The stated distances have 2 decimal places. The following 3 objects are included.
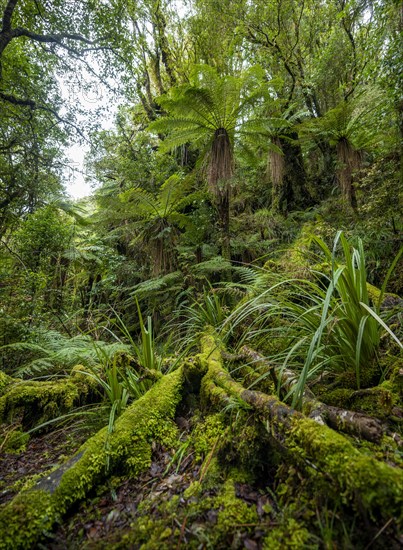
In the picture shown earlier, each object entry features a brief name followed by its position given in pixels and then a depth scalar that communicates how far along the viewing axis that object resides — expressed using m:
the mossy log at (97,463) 0.98
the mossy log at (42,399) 2.04
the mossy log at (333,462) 0.70
